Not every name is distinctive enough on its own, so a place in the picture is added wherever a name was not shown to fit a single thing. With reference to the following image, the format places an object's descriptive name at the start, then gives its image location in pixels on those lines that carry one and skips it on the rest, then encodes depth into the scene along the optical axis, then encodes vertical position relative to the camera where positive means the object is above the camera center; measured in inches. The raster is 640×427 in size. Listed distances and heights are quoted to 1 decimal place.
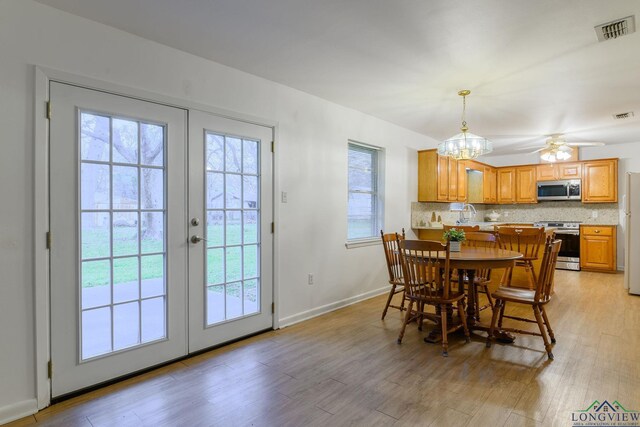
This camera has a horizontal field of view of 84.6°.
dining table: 115.6 -16.8
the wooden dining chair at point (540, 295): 109.8 -27.5
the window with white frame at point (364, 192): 183.2 +11.4
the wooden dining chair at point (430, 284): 114.0 -24.5
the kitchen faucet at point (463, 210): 271.6 +1.6
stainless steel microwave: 272.8 +18.3
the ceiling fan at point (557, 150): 214.2 +38.3
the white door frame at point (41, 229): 84.4 -3.7
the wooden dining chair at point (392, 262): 145.3 -20.3
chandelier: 148.3 +28.7
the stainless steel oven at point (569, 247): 262.4 -25.7
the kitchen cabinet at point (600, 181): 258.8 +23.9
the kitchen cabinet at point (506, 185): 304.5 +24.3
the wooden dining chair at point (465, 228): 199.1 -8.5
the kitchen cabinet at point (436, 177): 221.1 +23.0
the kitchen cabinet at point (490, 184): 290.4 +24.6
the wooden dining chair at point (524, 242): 172.4 -15.2
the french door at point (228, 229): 115.1 -5.6
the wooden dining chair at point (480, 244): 139.2 -15.6
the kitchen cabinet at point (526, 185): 293.9 +23.8
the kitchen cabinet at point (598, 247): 253.4 -25.5
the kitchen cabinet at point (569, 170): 272.1 +33.2
